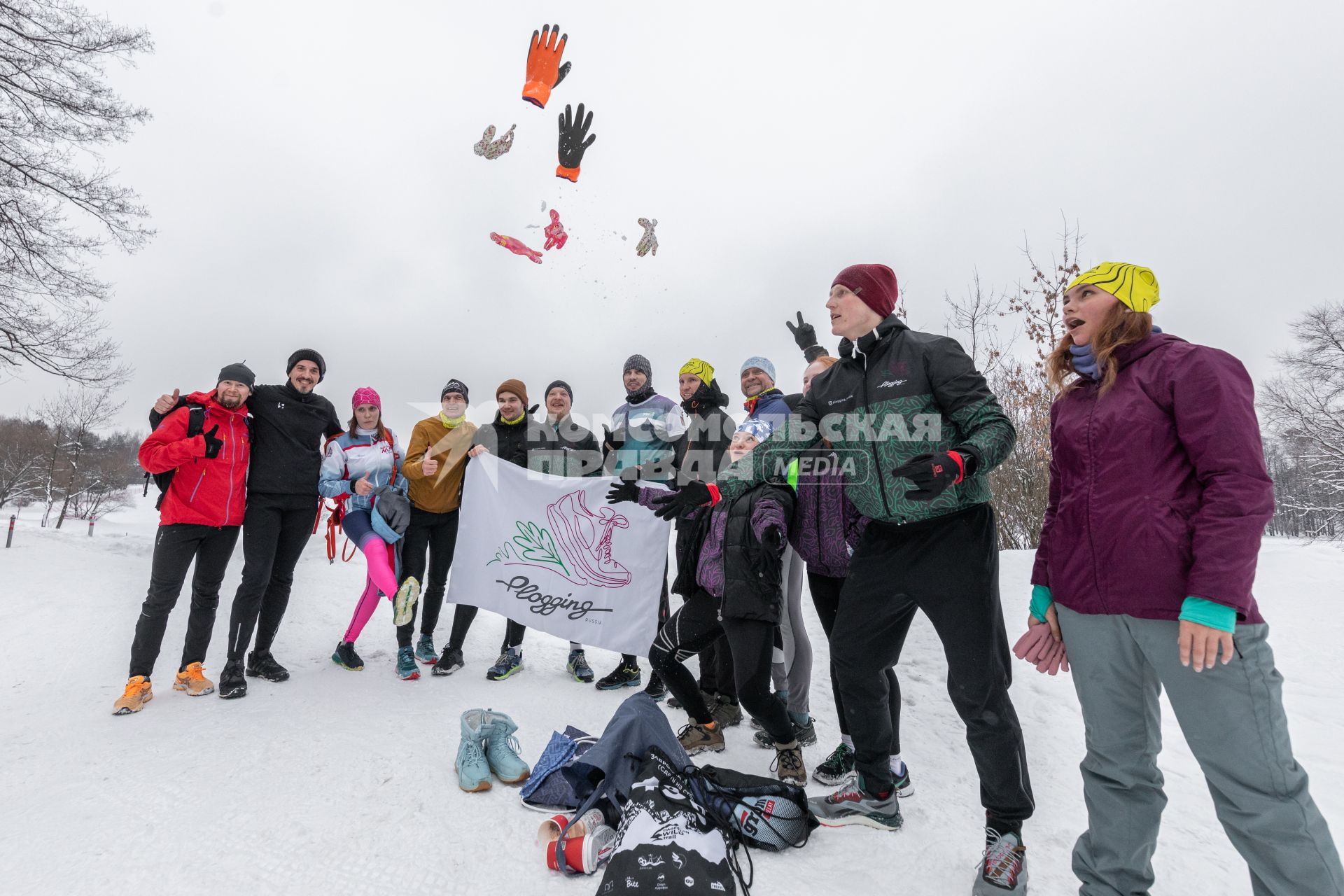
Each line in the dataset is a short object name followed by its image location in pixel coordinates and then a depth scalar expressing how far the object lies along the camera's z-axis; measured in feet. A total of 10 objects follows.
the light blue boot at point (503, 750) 9.09
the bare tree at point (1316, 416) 67.31
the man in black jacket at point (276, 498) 13.46
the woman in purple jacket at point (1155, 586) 5.03
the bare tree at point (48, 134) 29.32
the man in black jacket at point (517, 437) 16.39
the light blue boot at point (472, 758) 8.86
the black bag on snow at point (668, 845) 5.70
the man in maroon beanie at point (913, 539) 6.98
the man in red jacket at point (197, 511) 12.35
